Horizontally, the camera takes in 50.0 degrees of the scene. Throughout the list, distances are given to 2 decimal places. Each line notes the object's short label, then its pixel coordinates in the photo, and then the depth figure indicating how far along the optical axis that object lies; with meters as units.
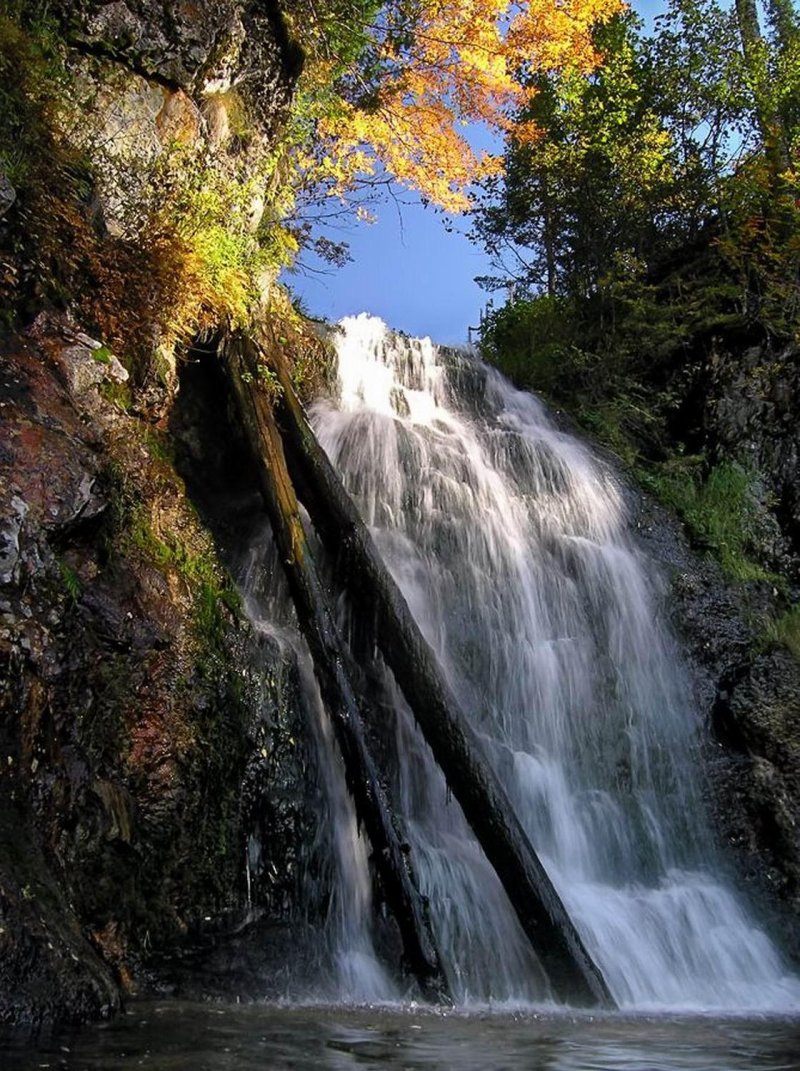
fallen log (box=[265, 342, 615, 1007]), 5.45
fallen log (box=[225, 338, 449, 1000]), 5.25
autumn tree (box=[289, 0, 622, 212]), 11.72
